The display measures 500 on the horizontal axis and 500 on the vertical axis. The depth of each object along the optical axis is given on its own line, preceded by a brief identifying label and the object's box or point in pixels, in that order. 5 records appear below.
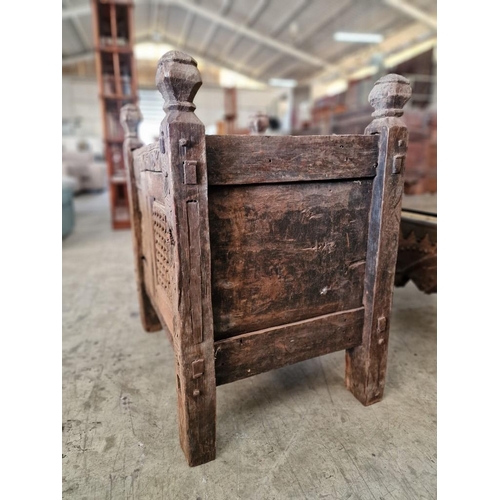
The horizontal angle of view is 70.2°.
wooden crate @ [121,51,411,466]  0.92
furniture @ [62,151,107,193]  8.59
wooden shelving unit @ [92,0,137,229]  4.70
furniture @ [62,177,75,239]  4.22
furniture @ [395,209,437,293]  1.69
